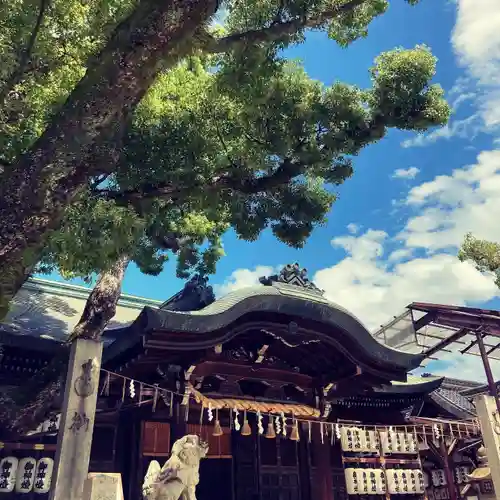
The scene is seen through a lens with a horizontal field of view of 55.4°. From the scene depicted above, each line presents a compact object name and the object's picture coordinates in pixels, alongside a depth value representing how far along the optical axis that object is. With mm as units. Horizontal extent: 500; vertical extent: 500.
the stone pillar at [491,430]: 10297
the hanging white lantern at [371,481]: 11523
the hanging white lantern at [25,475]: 8102
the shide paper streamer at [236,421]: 9127
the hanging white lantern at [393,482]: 11811
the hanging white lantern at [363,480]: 11433
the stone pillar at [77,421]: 5449
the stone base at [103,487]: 5137
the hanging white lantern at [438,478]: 13312
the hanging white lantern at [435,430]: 12141
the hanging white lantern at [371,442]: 11672
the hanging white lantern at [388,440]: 11926
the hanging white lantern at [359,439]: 11539
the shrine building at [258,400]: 8461
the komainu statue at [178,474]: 6664
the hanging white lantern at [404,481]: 11992
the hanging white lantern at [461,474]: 13434
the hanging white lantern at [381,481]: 11633
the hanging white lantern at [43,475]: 8180
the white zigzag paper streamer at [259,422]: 9255
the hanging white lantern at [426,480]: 13320
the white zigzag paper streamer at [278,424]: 9762
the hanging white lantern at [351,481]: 11312
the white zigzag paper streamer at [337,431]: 10585
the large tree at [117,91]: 4852
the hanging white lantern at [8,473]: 7992
